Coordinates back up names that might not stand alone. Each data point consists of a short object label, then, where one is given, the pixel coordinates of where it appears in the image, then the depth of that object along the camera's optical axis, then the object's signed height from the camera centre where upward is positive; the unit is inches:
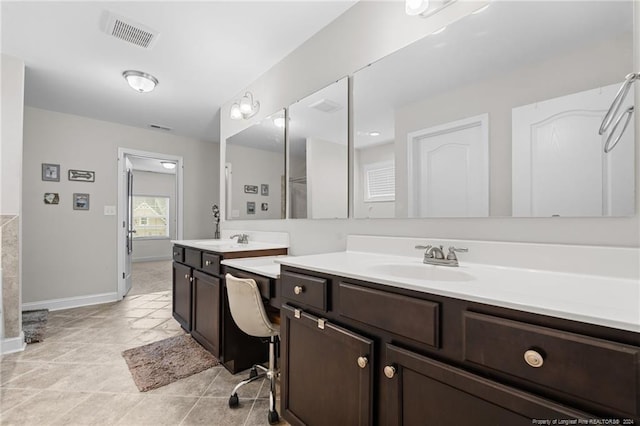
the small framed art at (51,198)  143.5 +8.4
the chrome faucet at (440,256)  50.0 -7.5
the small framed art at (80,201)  151.4 +7.1
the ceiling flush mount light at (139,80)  107.7 +52.2
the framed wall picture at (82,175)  150.4 +21.0
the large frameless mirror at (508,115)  39.2 +17.3
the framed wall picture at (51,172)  142.9 +21.6
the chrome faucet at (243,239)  110.3 -9.6
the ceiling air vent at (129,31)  78.7 +54.1
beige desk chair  60.1 -22.0
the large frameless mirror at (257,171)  101.8 +17.6
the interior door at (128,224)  170.6 -5.9
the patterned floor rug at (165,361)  77.9 -45.4
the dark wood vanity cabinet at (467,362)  23.1 -15.3
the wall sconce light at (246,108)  110.7 +42.3
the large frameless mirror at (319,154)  77.6 +18.4
